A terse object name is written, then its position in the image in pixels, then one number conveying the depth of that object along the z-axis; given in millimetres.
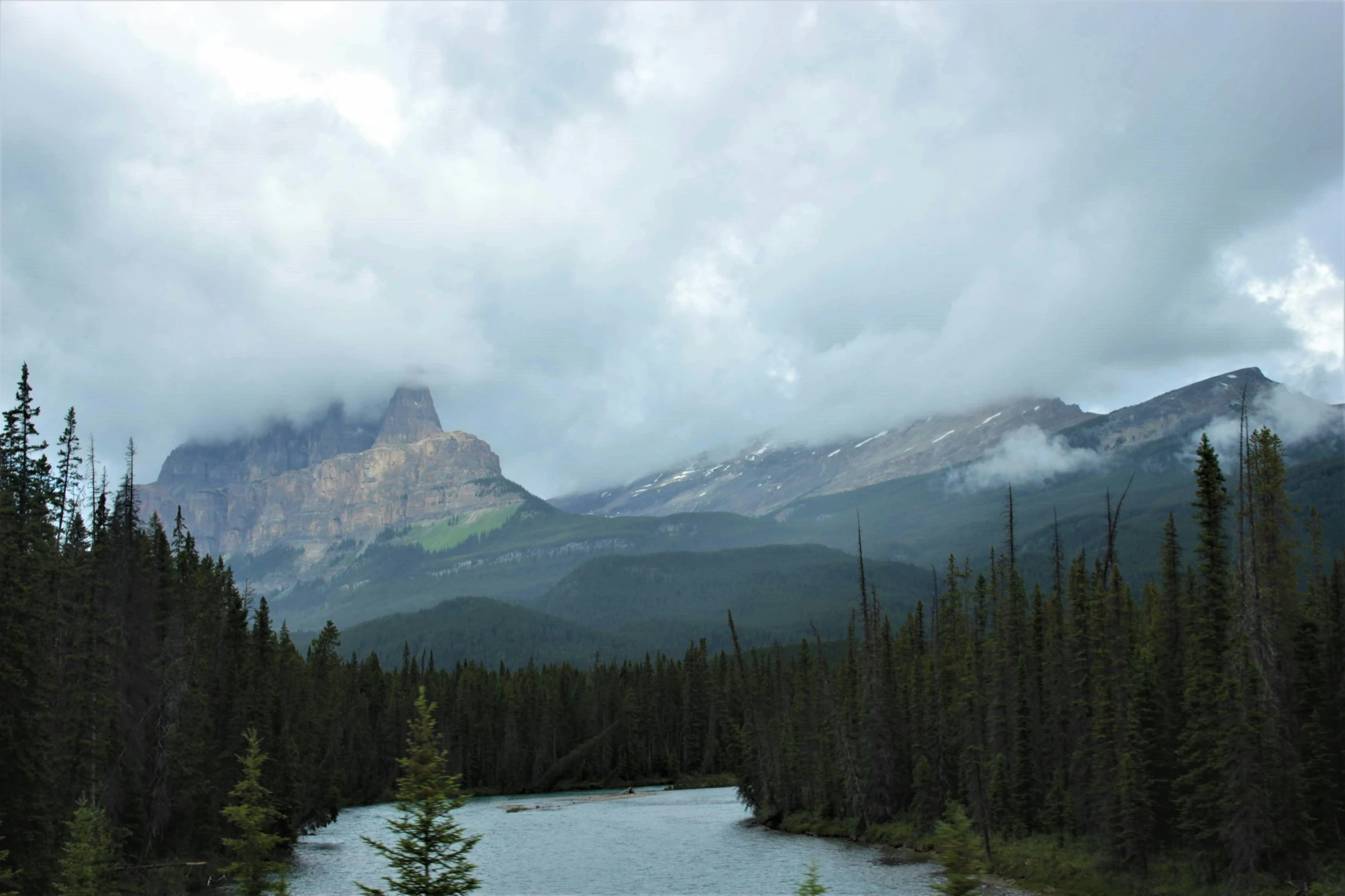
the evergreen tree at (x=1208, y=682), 56594
